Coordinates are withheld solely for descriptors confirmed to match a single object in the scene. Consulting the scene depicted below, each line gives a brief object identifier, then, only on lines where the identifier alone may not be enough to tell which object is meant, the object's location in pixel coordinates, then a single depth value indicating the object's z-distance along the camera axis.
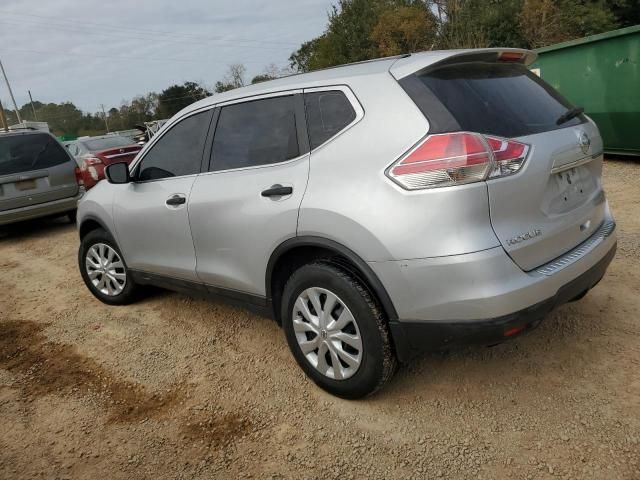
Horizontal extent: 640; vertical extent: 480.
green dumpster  7.37
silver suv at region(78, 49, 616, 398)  2.23
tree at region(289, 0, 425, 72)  30.22
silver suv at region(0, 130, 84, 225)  7.60
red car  9.55
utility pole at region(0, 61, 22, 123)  45.72
